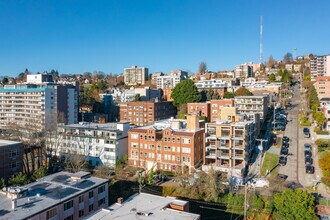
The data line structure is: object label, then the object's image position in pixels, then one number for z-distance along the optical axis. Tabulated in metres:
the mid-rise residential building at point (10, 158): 36.84
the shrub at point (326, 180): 35.25
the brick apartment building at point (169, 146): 42.26
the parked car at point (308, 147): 46.82
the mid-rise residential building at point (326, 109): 53.80
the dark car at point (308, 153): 44.51
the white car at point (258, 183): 36.44
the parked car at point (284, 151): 46.34
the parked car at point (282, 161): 42.82
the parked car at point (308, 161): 42.01
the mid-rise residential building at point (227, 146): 40.81
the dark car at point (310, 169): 39.88
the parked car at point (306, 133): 52.95
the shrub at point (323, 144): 45.62
